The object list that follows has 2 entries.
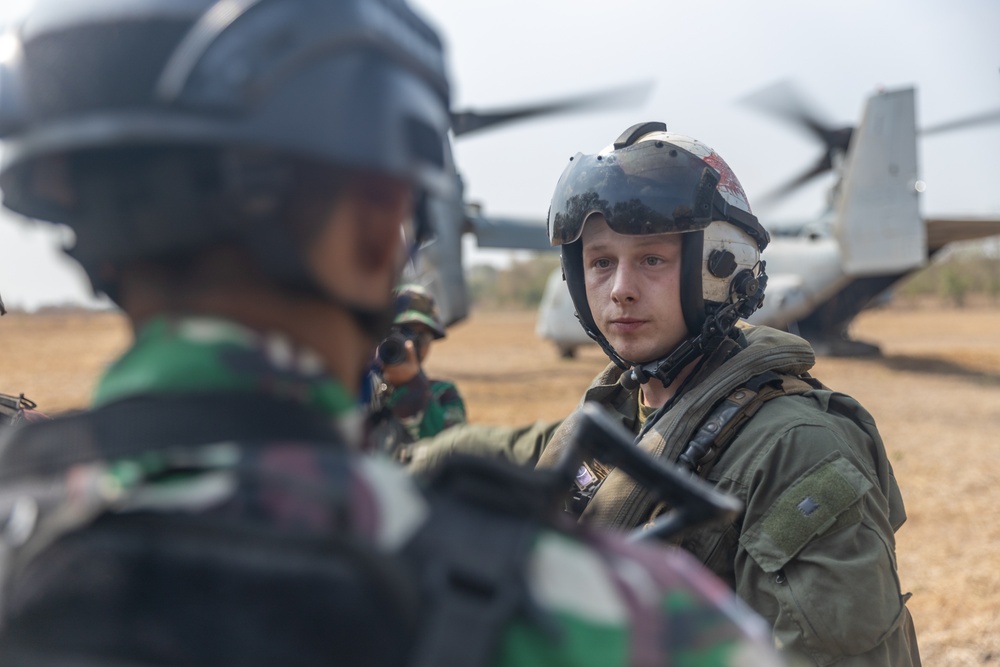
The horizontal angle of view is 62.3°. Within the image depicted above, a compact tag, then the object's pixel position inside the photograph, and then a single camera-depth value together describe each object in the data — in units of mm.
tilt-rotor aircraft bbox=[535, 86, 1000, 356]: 15445
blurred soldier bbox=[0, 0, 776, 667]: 781
